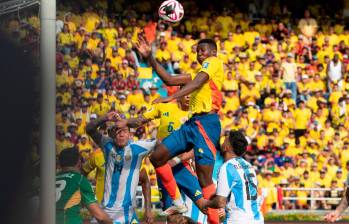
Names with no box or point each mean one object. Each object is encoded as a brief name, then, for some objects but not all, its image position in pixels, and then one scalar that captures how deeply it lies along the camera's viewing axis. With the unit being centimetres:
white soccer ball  2261
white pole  1152
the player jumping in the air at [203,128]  1961
